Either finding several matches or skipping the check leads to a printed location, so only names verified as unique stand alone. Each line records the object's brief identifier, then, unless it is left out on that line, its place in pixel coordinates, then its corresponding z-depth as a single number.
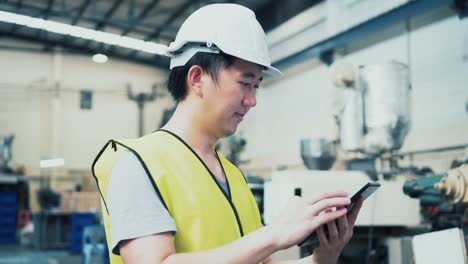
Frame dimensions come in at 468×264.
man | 0.80
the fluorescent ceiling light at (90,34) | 4.42
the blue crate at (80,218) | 6.68
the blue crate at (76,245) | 6.39
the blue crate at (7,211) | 5.69
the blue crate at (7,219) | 5.45
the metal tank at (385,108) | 2.44
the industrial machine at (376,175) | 1.92
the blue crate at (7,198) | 5.92
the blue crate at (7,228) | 5.24
